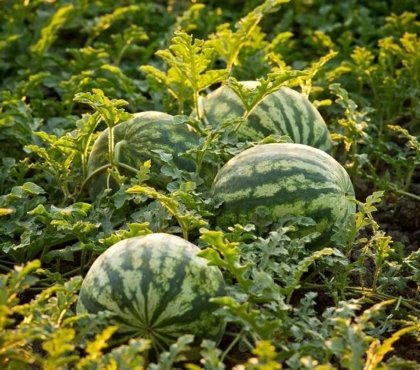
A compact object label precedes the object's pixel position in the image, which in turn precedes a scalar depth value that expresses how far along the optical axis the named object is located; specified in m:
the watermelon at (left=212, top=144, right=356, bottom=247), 7.11
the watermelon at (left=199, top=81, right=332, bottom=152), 8.15
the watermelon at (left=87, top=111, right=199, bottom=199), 7.82
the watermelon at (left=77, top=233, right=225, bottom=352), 6.08
